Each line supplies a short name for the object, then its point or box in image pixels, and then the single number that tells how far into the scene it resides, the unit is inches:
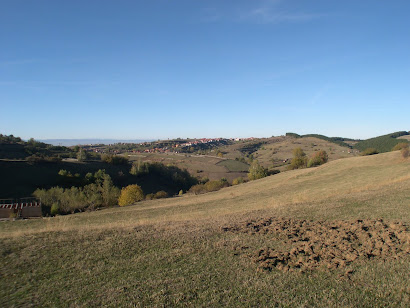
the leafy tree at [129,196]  2127.2
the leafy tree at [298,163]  3371.1
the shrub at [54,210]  1599.4
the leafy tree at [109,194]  2120.4
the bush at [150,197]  2335.1
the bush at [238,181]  3178.2
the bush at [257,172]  3022.1
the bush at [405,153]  1580.2
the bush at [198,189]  2683.1
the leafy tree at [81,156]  3628.9
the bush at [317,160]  3152.1
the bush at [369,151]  2934.5
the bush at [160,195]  2474.2
